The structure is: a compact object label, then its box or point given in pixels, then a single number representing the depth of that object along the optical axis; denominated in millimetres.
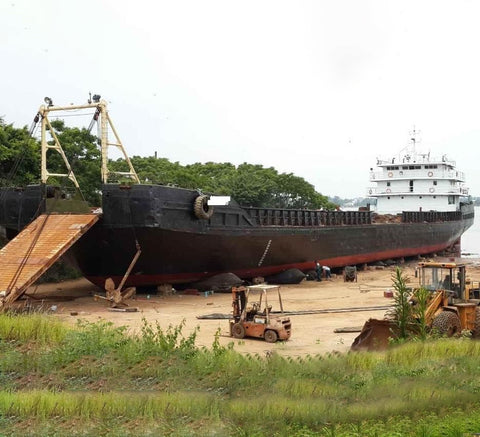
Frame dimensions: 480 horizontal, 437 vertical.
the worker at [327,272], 28269
